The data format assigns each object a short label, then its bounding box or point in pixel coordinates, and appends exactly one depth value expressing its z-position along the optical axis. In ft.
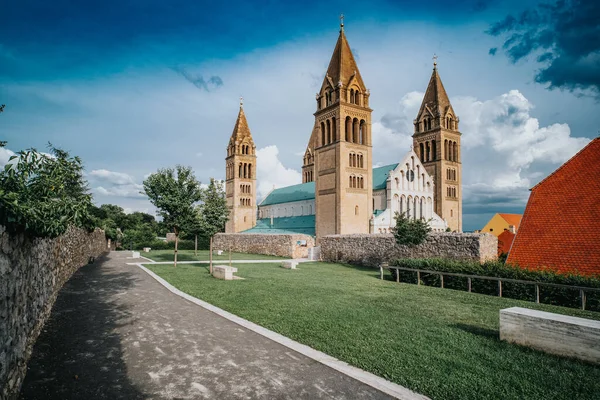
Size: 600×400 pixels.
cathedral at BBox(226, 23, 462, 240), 125.18
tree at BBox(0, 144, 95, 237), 14.74
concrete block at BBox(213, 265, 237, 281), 53.31
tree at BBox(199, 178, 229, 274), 65.67
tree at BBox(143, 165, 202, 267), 72.33
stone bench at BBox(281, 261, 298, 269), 74.54
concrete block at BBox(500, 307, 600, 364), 19.74
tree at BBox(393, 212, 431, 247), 71.26
